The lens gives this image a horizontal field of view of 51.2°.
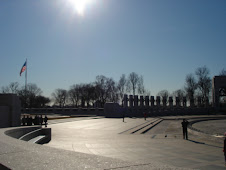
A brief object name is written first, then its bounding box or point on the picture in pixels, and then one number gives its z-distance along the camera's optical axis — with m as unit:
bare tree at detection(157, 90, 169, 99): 103.72
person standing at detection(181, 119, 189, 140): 15.54
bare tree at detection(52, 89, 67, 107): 103.39
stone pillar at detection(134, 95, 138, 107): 58.29
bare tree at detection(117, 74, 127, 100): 77.38
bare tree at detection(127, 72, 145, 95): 75.62
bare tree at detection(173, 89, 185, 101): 95.75
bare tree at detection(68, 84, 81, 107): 94.41
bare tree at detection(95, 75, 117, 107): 79.56
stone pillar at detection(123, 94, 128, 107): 53.62
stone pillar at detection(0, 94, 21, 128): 20.59
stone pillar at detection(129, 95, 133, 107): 56.36
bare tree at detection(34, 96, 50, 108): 91.28
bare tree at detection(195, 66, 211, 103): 72.69
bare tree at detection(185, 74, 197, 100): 75.94
